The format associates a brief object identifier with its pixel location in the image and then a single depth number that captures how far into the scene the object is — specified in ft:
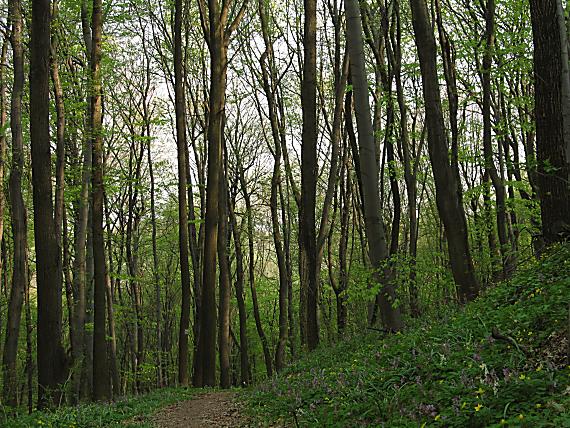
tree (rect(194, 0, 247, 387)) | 53.72
